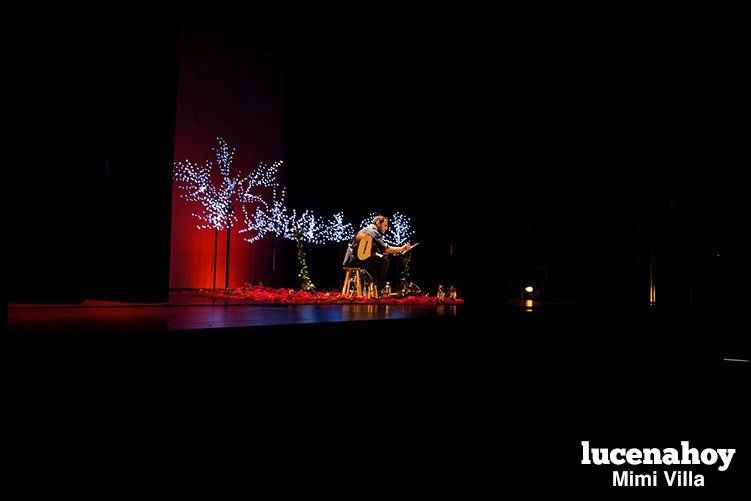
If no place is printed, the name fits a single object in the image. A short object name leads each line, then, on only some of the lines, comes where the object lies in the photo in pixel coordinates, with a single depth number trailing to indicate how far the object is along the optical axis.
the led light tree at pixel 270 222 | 10.20
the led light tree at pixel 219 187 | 9.54
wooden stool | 7.62
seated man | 7.59
